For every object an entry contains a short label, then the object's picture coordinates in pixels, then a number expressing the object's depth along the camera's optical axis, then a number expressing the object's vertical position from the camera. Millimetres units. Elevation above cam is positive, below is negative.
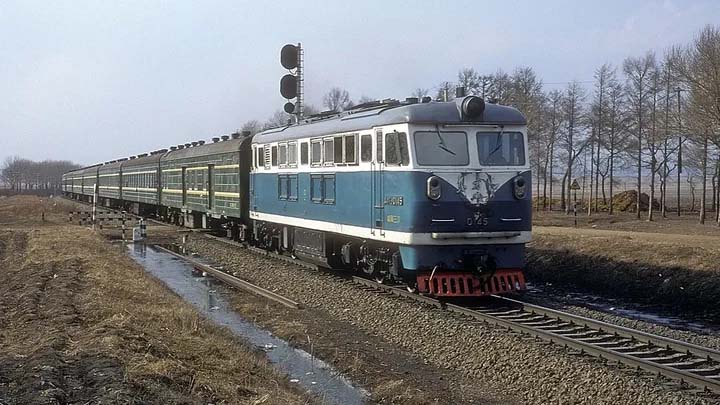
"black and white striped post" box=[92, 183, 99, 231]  34869 -1354
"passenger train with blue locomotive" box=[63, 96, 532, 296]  14266 -187
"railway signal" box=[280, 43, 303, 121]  24344 +3541
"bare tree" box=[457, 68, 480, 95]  53294 +7282
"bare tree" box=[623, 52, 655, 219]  46312 +5329
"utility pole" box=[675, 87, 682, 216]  34422 +2020
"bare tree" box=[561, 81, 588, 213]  52969 +3621
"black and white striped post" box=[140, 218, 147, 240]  30634 -1786
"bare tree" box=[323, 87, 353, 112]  86975 +9529
